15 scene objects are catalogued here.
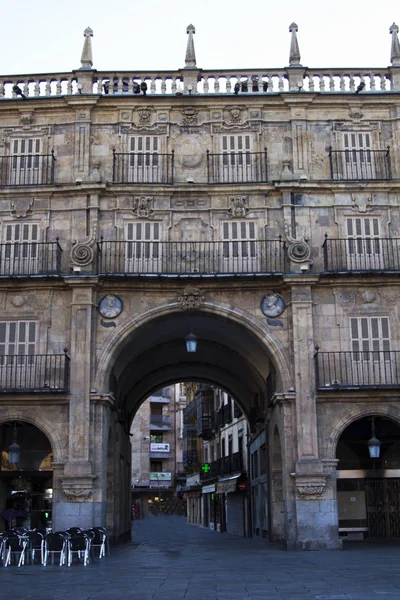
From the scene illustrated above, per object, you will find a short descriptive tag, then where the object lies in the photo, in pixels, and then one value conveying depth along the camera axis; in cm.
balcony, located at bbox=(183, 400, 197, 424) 6159
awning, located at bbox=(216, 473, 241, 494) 3947
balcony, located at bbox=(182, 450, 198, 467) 6388
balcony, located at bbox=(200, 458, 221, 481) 4789
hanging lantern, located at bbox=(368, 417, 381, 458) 2592
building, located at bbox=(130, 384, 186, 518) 7625
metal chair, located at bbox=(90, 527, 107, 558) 2328
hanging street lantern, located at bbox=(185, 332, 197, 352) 2631
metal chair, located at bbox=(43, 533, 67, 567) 2097
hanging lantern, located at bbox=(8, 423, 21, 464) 2595
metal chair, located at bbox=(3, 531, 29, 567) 2083
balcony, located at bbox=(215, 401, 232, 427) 4612
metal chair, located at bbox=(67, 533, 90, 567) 2088
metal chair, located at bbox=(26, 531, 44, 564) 2103
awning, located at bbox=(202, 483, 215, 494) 4835
